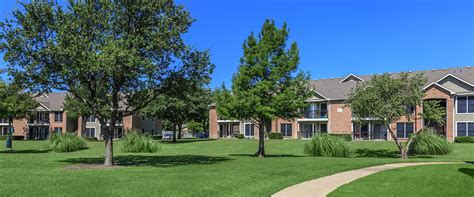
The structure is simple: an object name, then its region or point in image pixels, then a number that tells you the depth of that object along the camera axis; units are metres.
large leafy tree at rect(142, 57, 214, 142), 50.34
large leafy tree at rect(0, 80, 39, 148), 32.75
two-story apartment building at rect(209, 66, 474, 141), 46.19
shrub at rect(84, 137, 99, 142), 65.27
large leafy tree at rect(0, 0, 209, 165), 17.64
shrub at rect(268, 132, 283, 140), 53.72
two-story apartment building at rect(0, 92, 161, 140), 74.62
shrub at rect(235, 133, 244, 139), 60.03
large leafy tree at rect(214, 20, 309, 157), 26.45
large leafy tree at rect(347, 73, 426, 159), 27.55
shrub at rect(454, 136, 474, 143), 42.15
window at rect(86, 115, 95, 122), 74.50
